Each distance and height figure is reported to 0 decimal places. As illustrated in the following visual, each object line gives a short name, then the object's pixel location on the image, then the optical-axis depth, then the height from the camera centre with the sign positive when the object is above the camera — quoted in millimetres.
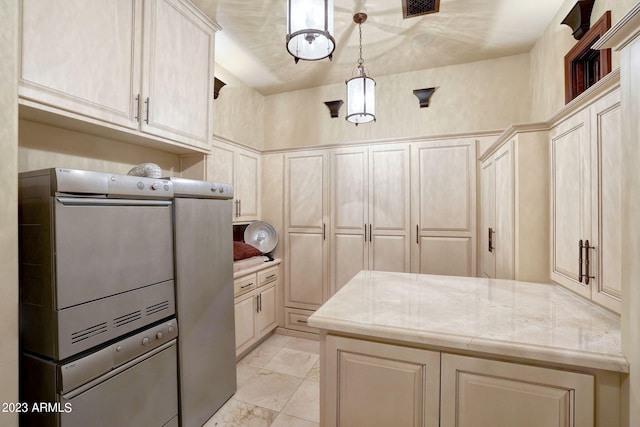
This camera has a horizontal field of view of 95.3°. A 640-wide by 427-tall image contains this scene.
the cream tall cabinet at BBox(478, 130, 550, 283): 1709 +62
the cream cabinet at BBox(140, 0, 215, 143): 1810 +980
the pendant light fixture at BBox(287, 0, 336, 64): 1289 +870
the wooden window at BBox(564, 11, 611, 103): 1696 +993
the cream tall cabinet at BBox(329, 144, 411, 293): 2979 +23
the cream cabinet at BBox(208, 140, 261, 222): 2686 +400
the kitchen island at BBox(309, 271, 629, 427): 926 -529
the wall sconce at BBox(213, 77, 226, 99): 2852 +1265
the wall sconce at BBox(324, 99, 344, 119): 3389 +1250
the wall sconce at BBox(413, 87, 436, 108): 3063 +1256
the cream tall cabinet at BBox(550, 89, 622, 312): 1124 +52
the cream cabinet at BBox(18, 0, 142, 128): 1282 +786
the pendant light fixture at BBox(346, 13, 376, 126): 2057 +839
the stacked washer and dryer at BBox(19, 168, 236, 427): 1194 -421
